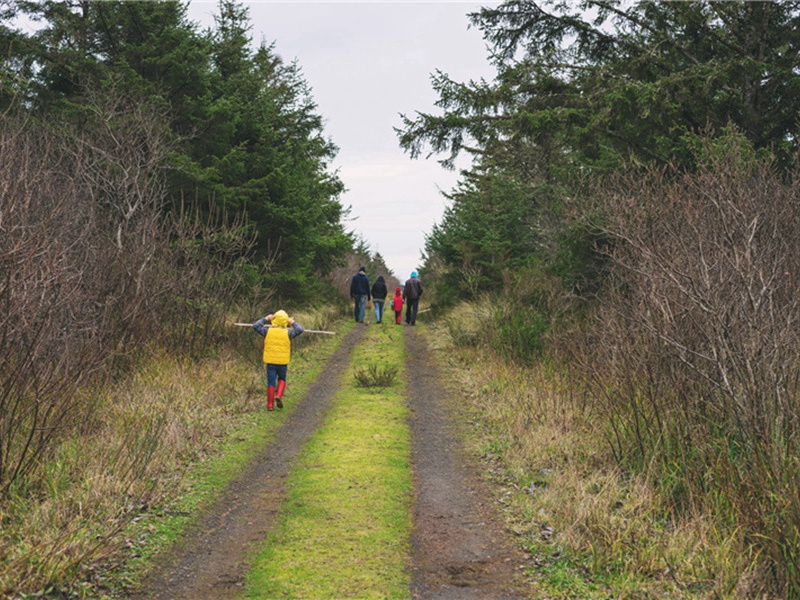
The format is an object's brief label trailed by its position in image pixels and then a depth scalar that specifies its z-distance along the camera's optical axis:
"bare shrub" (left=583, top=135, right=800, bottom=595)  6.33
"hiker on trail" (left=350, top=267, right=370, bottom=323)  26.42
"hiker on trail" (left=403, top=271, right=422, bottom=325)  25.98
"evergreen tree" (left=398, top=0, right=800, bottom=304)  16.33
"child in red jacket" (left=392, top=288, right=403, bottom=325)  27.33
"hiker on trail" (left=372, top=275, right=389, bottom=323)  26.41
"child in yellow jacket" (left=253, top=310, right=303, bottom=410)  12.84
